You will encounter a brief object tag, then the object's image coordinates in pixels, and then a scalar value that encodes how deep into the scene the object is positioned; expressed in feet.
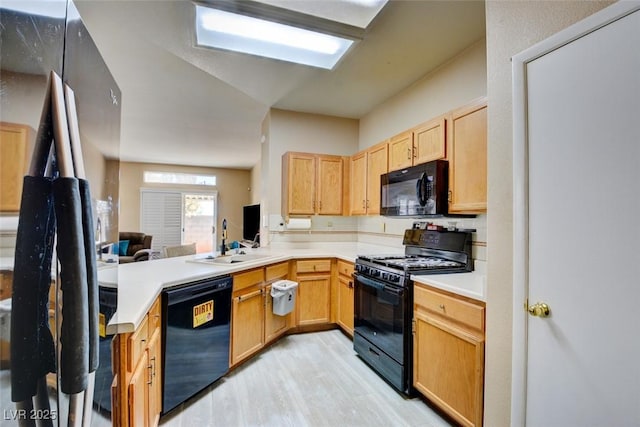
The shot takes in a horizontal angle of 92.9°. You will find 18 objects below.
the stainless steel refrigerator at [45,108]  1.51
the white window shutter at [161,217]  24.82
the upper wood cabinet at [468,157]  6.48
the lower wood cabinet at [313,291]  10.59
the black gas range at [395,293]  6.96
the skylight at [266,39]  7.05
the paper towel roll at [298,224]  12.18
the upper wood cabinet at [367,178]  10.37
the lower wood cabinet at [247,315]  7.84
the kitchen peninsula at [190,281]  3.95
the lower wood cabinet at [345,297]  9.90
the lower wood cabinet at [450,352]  5.34
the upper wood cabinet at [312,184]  11.70
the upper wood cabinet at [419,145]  7.70
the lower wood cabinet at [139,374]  3.82
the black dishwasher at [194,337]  5.94
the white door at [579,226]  3.32
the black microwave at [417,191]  7.45
